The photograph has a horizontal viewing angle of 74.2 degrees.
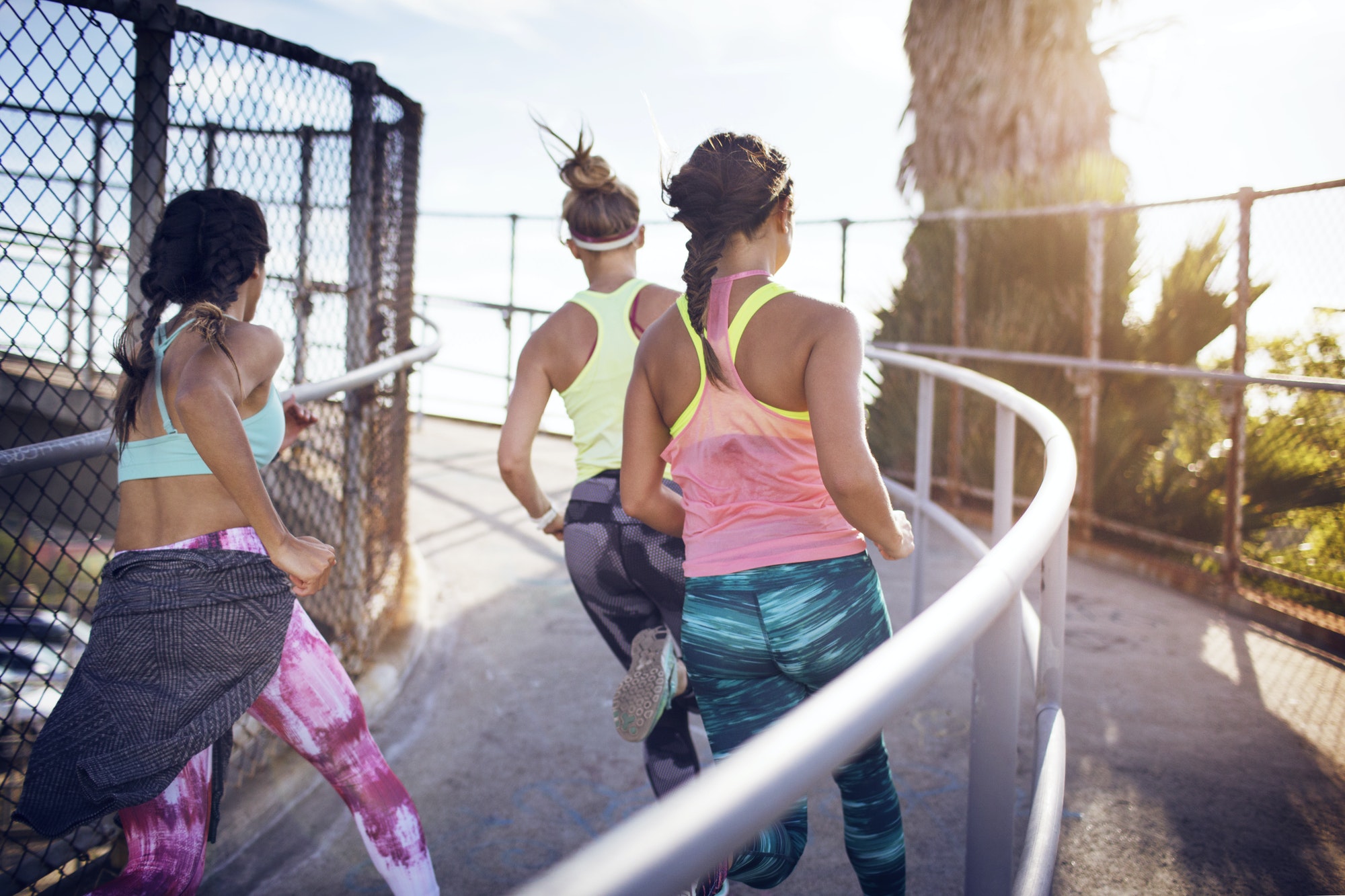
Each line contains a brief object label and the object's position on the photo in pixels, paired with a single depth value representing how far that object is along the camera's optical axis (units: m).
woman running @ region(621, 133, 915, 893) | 1.70
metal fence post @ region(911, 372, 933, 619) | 3.74
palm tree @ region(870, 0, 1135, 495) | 6.47
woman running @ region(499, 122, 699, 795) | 2.32
